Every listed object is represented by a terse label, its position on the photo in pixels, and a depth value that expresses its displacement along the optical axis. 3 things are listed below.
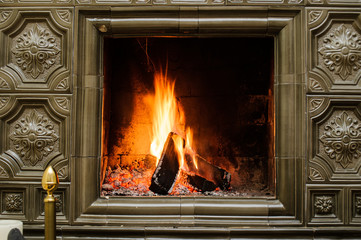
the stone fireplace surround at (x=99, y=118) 2.39
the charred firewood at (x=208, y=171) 2.78
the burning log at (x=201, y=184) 2.72
